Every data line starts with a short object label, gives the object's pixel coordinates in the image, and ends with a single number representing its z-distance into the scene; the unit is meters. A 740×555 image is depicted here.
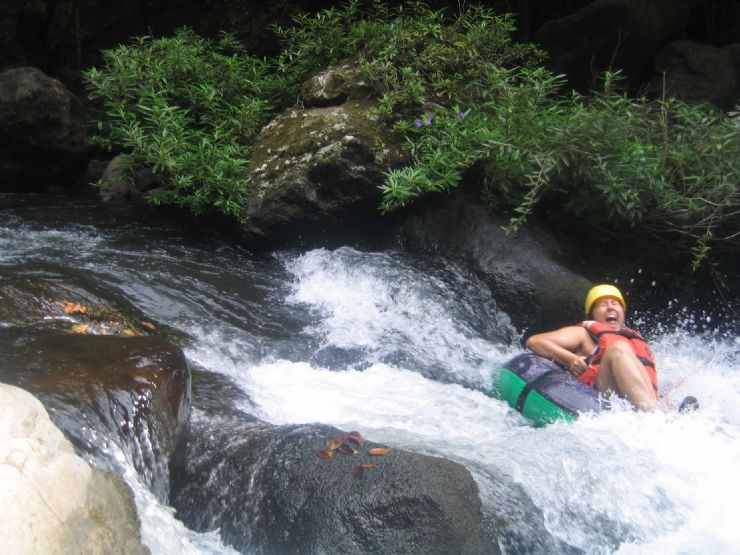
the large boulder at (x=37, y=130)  7.36
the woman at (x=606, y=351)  4.27
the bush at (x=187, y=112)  6.34
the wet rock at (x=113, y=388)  2.83
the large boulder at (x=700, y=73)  8.34
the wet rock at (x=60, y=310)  3.78
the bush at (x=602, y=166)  5.56
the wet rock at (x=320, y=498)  2.78
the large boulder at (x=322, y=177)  6.24
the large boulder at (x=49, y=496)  2.00
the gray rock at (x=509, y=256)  5.63
